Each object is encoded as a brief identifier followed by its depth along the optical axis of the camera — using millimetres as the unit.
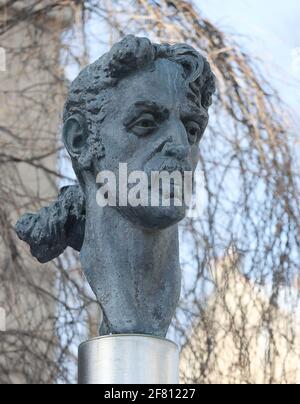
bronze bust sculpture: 4135
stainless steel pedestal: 3963
